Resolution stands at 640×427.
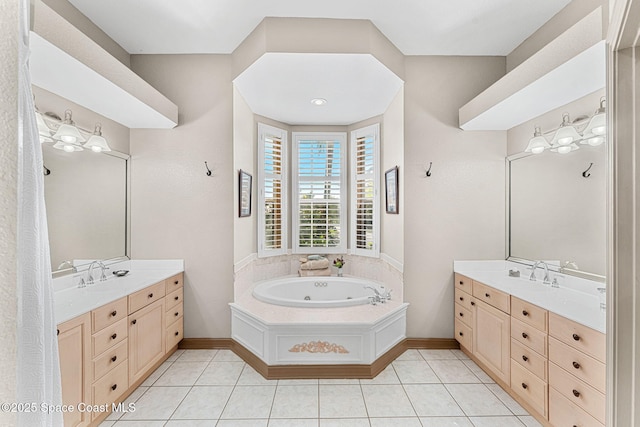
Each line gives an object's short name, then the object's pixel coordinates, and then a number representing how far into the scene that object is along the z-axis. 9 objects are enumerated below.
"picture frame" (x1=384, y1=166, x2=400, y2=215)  3.06
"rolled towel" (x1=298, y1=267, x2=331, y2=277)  3.66
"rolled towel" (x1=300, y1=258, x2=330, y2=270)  3.67
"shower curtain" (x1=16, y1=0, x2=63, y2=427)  0.80
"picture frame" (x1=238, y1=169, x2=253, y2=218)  3.04
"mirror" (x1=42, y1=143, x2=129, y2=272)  2.08
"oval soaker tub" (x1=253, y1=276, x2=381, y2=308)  3.39
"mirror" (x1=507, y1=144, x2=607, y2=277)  2.04
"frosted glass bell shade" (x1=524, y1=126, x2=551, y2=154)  2.41
